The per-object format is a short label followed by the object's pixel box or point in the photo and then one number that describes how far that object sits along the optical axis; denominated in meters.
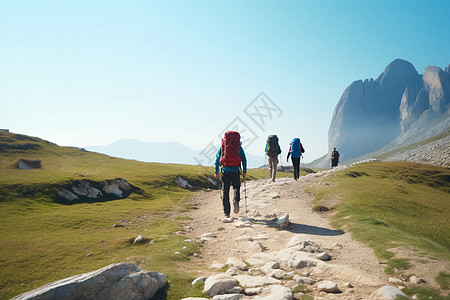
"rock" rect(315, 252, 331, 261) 7.96
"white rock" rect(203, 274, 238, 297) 5.76
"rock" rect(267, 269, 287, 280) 6.65
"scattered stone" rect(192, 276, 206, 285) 6.33
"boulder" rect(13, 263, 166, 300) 4.93
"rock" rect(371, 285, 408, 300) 4.99
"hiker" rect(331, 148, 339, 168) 40.19
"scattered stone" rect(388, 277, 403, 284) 5.89
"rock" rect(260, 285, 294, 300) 5.25
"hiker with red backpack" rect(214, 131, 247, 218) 14.96
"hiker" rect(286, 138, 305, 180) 26.27
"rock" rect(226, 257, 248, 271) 7.55
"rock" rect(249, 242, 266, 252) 9.65
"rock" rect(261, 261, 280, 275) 7.18
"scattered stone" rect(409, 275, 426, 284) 5.67
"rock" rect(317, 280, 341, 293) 5.66
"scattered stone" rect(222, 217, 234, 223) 14.91
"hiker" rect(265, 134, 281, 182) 25.08
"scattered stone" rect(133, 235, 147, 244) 11.38
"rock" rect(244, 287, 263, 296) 5.72
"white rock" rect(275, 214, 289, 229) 12.49
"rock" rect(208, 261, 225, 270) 7.86
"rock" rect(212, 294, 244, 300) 5.36
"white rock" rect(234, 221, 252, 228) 13.36
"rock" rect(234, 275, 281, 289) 6.13
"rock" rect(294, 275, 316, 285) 6.14
